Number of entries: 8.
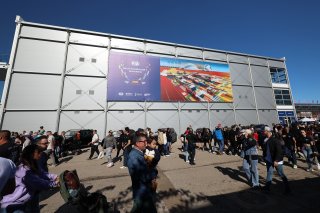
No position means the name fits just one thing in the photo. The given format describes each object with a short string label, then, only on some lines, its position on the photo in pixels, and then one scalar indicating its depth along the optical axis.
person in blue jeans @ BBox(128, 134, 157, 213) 2.59
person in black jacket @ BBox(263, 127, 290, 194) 4.73
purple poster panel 18.48
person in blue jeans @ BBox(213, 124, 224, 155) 10.66
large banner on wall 18.78
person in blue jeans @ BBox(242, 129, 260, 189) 5.18
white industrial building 15.68
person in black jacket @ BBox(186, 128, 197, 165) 8.31
